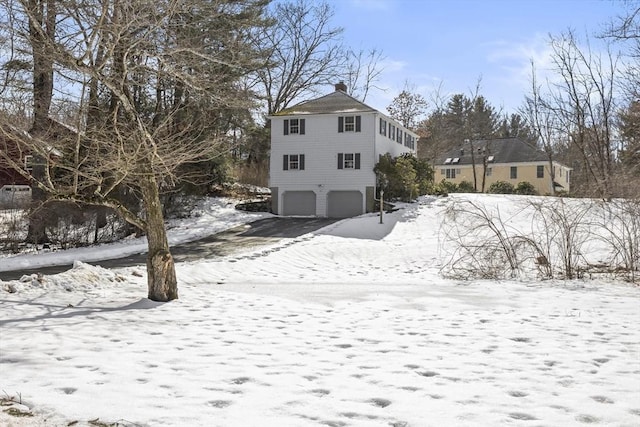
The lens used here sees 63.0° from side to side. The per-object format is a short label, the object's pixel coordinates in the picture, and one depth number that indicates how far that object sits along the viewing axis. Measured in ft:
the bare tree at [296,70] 128.98
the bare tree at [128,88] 22.77
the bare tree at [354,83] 145.28
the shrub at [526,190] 134.82
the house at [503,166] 156.66
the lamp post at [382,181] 95.09
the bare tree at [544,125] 134.10
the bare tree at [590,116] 112.68
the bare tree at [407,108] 152.35
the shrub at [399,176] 94.29
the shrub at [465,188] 142.53
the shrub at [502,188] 142.00
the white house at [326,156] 94.99
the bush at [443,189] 113.49
